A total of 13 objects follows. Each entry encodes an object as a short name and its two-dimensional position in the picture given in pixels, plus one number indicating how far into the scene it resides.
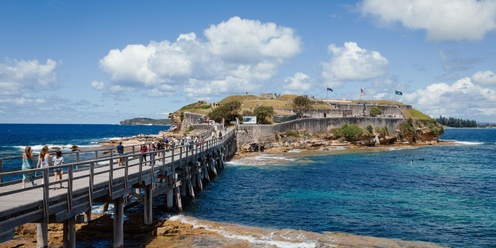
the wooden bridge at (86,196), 10.74
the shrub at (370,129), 79.62
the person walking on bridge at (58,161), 14.46
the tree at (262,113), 71.81
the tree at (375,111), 94.69
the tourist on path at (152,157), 19.75
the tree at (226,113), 71.94
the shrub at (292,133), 67.81
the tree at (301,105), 82.00
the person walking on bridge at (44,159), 13.95
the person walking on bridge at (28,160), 13.62
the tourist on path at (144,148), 25.20
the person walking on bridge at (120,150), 22.52
